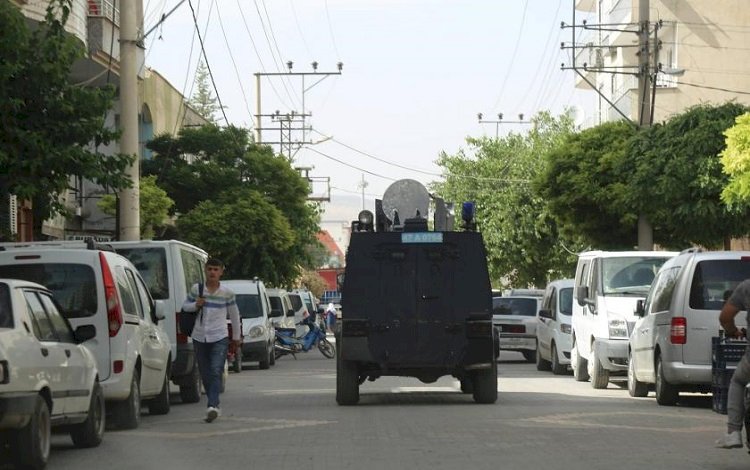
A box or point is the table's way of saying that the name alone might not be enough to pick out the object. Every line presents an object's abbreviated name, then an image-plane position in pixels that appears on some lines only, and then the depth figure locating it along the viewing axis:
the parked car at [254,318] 37.83
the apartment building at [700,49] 66.31
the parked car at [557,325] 30.95
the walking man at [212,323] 18.53
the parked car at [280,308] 44.60
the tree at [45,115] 20.02
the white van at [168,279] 22.11
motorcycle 44.47
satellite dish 26.30
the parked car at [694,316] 19.61
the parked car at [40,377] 12.02
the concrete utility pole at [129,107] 28.69
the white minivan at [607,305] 25.66
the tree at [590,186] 49.19
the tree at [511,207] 78.75
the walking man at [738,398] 12.66
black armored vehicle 20.69
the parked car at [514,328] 39.09
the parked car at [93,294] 16.89
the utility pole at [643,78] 43.83
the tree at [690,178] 41.50
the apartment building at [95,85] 31.45
